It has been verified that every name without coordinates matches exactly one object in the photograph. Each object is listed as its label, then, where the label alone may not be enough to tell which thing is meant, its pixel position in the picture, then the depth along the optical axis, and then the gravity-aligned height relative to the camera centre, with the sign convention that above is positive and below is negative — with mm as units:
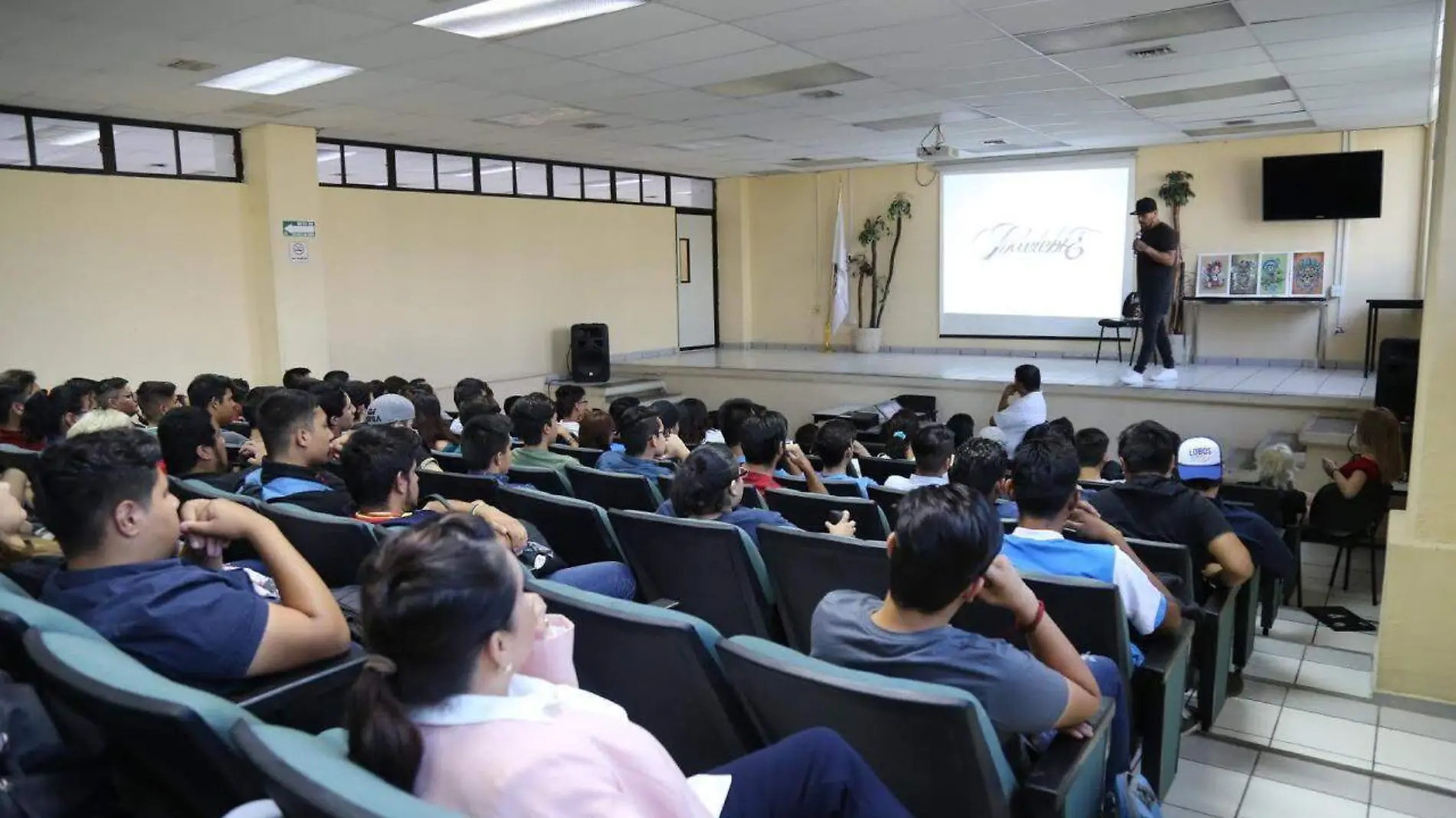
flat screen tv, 9258 +1154
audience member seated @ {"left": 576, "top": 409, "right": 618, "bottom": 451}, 4941 -625
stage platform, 7797 -776
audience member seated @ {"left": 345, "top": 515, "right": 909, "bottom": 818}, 1128 -504
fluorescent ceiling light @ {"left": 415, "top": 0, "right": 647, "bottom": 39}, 4926 +1587
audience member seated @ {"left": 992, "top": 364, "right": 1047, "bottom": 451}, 6504 -722
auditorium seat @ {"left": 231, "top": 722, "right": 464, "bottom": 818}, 1032 -535
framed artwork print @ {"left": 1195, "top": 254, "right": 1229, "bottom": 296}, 10133 +296
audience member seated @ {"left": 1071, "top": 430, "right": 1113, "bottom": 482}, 4219 -659
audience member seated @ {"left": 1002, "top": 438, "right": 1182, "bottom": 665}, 2332 -616
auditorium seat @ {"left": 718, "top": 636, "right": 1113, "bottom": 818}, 1431 -688
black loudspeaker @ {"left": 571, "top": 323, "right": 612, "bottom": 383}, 10875 -490
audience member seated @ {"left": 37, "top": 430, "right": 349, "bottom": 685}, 1733 -508
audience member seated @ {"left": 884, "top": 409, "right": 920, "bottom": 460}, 5988 -854
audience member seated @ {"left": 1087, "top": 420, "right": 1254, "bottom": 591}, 2930 -677
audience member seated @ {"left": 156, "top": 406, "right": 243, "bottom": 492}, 3420 -471
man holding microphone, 8016 +328
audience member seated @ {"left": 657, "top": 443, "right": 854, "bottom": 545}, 2898 -556
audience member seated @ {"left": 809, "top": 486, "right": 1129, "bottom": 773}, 1634 -595
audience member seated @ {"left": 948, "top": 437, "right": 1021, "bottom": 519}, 3152 -538
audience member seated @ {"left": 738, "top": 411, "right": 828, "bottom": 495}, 3631 -527
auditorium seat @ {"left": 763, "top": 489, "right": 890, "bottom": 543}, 3170 -694
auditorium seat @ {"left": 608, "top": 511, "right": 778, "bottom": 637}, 2650 -759
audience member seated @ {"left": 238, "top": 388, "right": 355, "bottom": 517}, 2953 -468
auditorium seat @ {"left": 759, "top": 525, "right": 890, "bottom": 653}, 2414 -694
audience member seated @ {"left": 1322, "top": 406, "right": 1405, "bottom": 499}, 4668 -799
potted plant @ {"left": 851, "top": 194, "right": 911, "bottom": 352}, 12406 +454
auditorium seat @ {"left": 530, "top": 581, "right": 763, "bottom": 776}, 1700 -699
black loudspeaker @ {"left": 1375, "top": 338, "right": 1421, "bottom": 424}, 7355 -605
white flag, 12625 +480
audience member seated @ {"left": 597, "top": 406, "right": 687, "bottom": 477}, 4094 -600
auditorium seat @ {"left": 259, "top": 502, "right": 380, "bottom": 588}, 2424 -591
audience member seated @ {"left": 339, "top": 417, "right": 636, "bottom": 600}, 2564 -492
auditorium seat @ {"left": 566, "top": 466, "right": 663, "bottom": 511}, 3568 -691
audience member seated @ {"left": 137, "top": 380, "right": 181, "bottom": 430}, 5504 -481
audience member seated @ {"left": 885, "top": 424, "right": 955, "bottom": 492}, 3721 -581
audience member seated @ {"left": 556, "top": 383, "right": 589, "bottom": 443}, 5684 -571
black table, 9289 -258
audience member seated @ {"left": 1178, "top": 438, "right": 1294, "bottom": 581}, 3297 -758
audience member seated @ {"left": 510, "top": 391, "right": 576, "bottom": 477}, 4051 -518
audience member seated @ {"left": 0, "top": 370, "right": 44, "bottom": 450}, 4492 -422
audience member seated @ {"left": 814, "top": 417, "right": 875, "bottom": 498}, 4094 -603
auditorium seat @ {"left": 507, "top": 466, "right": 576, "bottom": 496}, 3748 -666
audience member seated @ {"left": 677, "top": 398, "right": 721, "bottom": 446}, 5734 -691
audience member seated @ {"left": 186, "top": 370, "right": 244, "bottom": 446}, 5164 -450
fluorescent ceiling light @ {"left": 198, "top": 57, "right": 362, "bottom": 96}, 6059 +1595
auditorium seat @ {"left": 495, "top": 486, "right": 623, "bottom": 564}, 3008 -694
